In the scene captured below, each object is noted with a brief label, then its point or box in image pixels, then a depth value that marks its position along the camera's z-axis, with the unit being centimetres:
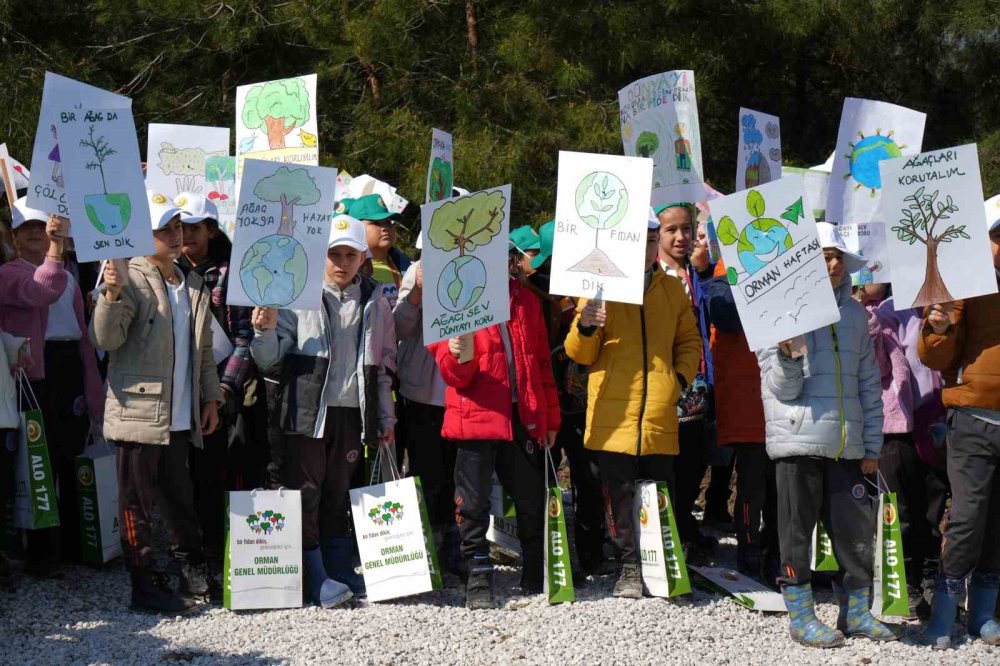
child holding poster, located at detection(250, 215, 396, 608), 587
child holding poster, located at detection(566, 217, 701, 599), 598
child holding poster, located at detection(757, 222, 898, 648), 550
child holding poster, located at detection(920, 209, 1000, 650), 555
